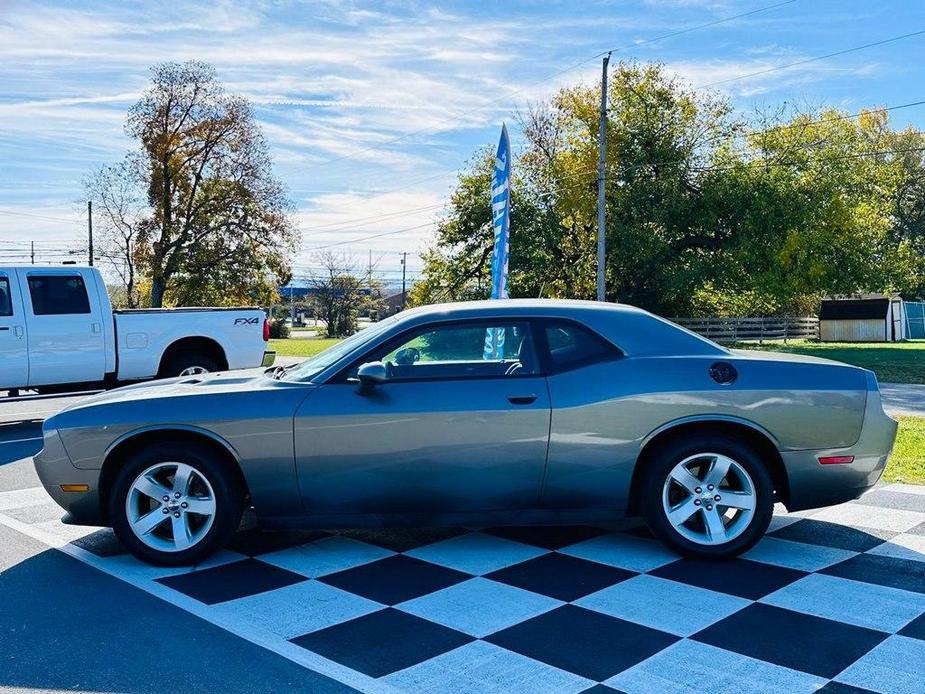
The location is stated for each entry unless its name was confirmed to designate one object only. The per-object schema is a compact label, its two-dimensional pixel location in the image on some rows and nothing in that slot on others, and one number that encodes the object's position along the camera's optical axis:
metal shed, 35.69
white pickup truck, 10.95
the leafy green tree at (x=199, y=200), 38.50
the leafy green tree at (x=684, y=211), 27.27
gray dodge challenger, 4.89
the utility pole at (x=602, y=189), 25.72
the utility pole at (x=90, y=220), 41.41
